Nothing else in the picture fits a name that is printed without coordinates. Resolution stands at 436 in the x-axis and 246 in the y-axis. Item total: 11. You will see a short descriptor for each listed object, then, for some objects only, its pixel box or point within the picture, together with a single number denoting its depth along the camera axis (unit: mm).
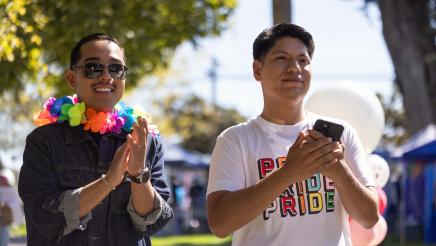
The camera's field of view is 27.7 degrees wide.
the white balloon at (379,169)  6004
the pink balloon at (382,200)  5229
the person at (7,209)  9680
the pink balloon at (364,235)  4727
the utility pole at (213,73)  57334
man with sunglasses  3480
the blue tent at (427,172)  16797
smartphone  3260
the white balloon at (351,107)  5824
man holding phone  3412
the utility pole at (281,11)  7242
